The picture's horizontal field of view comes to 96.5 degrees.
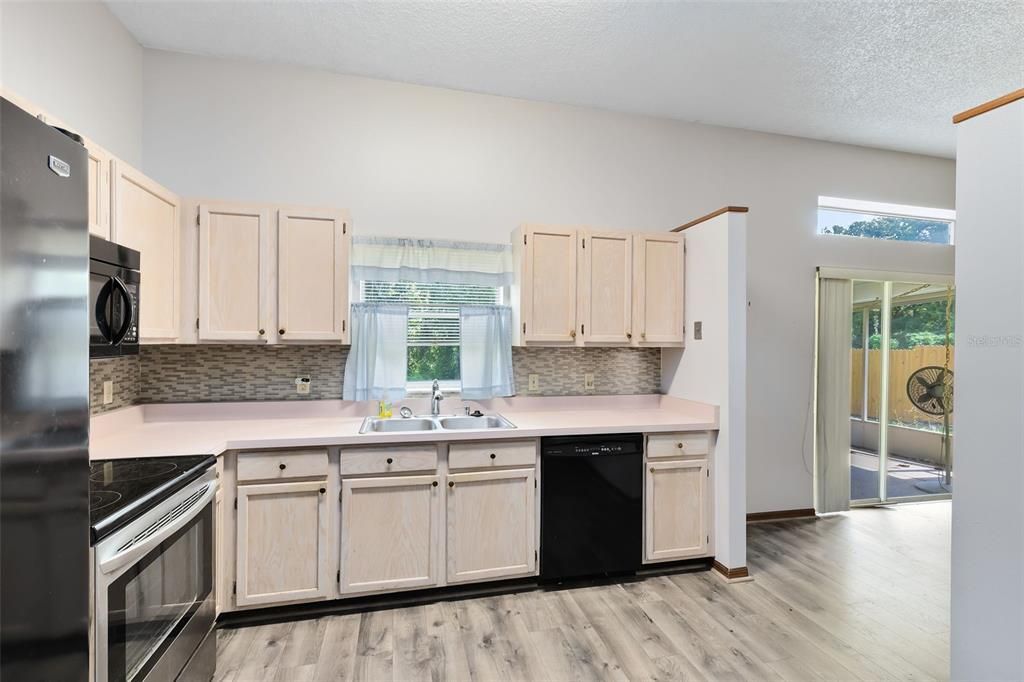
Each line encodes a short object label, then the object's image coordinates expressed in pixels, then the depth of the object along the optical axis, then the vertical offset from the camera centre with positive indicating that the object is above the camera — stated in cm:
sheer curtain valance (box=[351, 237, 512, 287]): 296 +54
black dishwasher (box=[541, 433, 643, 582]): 263 -96
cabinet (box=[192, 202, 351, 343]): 251 +37
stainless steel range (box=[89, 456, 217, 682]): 127 -75
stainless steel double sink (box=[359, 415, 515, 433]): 282 -53
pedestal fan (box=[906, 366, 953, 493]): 412 -42
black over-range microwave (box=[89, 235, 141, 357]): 158 +13
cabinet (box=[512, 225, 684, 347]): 299 +37
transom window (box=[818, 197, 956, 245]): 393 +111
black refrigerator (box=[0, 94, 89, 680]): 79 -12
